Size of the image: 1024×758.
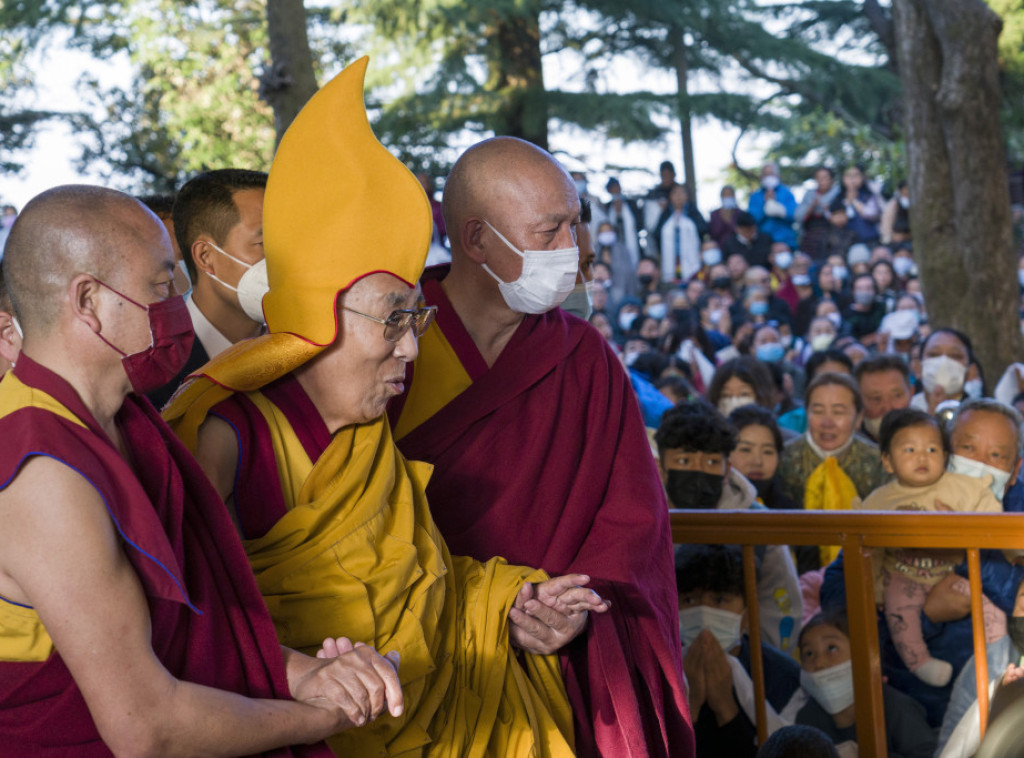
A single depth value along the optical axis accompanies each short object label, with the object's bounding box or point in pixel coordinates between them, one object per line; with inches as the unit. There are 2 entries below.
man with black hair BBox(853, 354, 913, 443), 228.5
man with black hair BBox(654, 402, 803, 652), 159.5
